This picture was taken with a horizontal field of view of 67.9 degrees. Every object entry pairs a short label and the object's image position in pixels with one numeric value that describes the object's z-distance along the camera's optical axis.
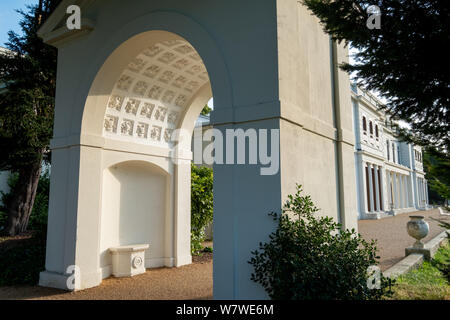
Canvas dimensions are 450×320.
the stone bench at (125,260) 7.81
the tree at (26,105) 10.09
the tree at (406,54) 3.29
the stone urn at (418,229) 9.46
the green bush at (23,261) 7.46
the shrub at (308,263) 3.82
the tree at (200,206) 11.04
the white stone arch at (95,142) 6.37
